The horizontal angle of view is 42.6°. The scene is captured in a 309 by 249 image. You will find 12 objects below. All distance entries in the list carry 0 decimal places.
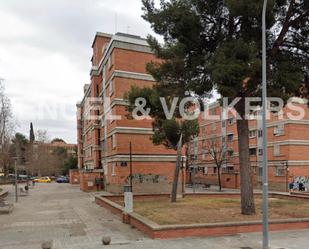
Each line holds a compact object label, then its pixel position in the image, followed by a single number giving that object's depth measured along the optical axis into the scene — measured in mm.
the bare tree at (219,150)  59228
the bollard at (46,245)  10883
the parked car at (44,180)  85562
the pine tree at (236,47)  14859
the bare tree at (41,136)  92050
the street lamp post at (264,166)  10914
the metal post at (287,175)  46344
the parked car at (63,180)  81438
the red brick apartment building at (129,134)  36062
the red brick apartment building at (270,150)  46938
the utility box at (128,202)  16734
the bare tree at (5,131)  43294
